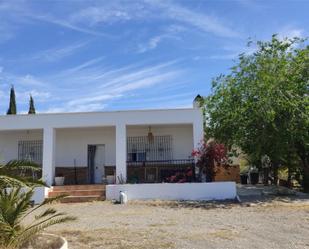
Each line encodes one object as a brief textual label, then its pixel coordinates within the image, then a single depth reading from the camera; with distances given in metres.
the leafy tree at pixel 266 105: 11.55
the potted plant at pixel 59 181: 13.26
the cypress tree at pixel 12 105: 21.24
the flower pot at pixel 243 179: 20.24
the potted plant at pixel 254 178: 20.14
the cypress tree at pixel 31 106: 21.90
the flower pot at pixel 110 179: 13.04
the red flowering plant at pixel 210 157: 12.09
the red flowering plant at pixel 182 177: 12.35
